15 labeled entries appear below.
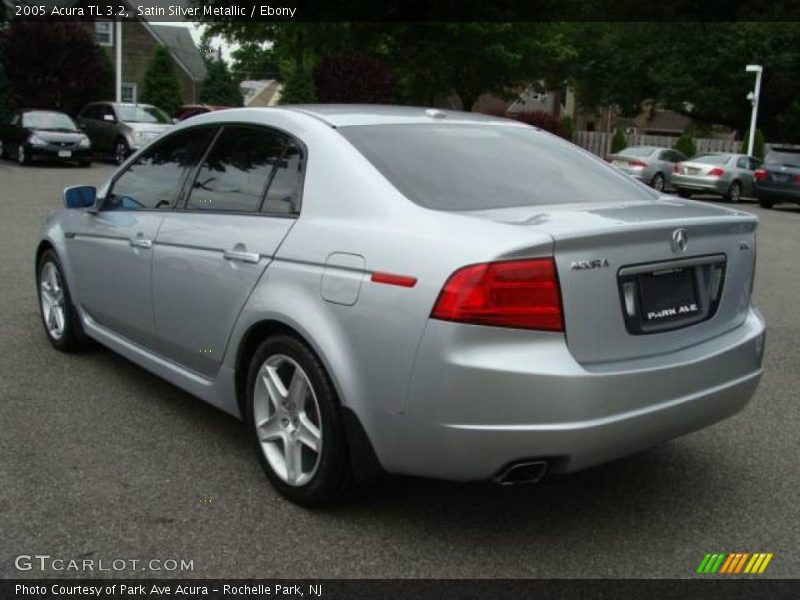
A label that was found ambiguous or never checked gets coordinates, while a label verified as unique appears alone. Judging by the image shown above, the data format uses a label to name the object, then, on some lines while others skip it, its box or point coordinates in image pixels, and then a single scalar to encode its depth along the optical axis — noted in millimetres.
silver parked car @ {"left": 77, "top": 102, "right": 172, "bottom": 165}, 24109
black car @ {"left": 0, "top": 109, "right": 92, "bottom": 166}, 22531
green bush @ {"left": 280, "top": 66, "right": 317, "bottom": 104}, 32938
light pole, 31481
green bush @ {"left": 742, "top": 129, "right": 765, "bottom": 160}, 33812
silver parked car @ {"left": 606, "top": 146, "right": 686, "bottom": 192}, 24797
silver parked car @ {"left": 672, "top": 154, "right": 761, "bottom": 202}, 24312
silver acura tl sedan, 2930
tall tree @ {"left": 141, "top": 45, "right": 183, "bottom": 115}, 39938
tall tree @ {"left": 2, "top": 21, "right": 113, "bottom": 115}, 30156
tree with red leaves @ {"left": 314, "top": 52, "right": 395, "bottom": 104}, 33312
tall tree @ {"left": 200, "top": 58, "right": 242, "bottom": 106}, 50062
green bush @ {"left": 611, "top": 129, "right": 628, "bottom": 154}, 38062
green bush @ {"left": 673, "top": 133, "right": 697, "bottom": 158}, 34791
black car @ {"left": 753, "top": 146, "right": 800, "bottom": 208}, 21922
